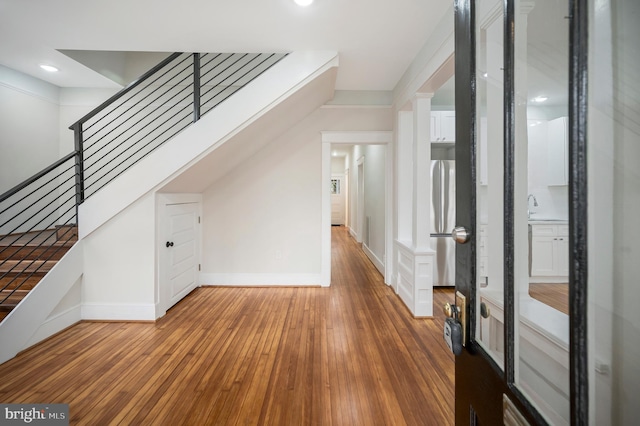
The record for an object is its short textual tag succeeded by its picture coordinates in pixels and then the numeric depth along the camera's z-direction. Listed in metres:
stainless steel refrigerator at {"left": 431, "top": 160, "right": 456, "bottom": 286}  4.00
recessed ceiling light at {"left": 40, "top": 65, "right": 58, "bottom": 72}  3.51
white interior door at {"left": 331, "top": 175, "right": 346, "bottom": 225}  12.09
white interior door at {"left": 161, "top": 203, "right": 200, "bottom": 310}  3.30
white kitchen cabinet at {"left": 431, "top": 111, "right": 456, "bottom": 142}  4.09
